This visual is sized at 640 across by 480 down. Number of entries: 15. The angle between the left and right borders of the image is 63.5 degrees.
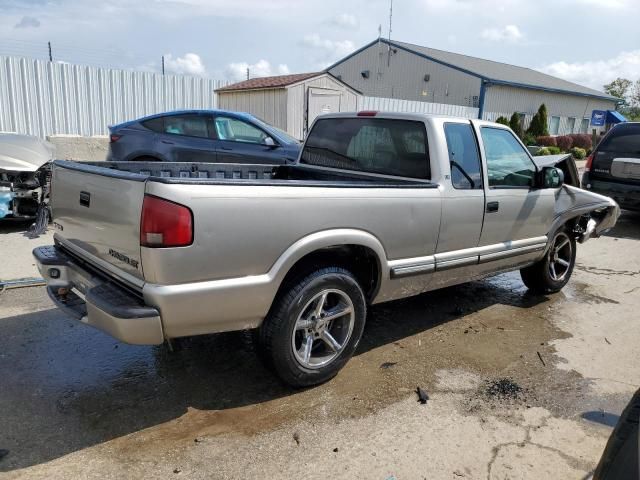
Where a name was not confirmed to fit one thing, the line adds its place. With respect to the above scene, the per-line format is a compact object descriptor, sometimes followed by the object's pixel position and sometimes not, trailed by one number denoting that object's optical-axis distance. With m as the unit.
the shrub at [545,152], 21.73
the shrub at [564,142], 29.81
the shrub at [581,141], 32.19
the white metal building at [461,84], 29.64
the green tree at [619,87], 62.27
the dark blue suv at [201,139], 8.84
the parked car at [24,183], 6.88
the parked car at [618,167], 9.00
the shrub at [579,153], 25.11
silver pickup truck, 2.71
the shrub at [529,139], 29.31
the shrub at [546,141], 28.83
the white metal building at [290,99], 13.88
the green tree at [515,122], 26.47
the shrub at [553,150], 22.53
